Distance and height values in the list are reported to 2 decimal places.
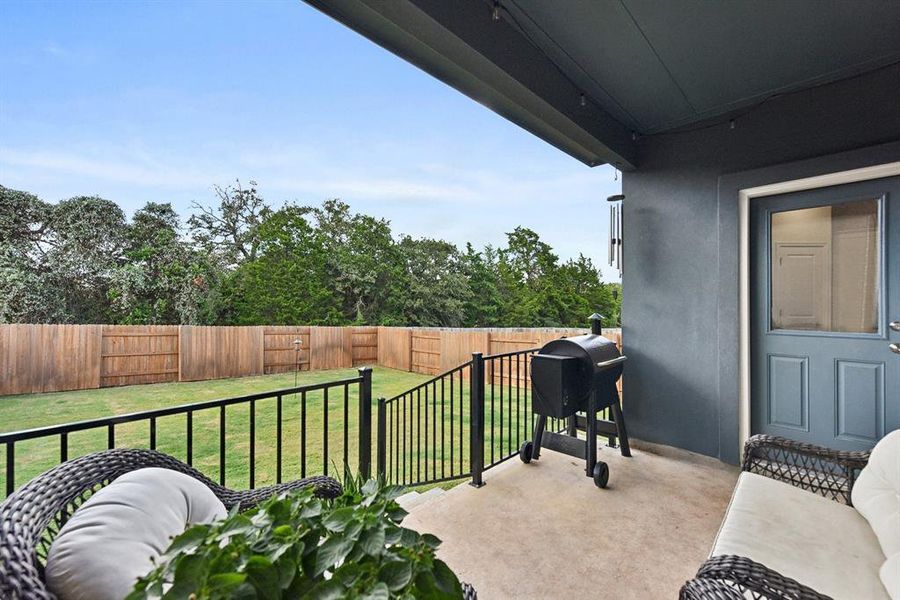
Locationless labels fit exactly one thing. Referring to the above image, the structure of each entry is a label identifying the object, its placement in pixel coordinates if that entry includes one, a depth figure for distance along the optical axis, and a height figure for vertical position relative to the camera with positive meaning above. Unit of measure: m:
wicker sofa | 0.95 -0.76
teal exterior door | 2.30 -0.07
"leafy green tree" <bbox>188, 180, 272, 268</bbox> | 13.86 +2.87
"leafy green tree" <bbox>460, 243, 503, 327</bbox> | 15.14 +0.47
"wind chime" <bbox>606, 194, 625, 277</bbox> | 3.41 +0.62
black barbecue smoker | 2.58 -0.61
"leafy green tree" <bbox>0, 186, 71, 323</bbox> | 8.73 +0.79
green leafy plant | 0.47 -0.36
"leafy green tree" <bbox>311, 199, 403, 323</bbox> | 15.17 +1.64
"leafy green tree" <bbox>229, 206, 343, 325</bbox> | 13.41 +0.75
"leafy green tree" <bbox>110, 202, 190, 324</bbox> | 10.55 +0.89
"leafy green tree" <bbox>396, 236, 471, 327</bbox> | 15.53 +0.64
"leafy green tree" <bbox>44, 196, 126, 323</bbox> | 9.62 +1.18
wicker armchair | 0.54 -0.39
